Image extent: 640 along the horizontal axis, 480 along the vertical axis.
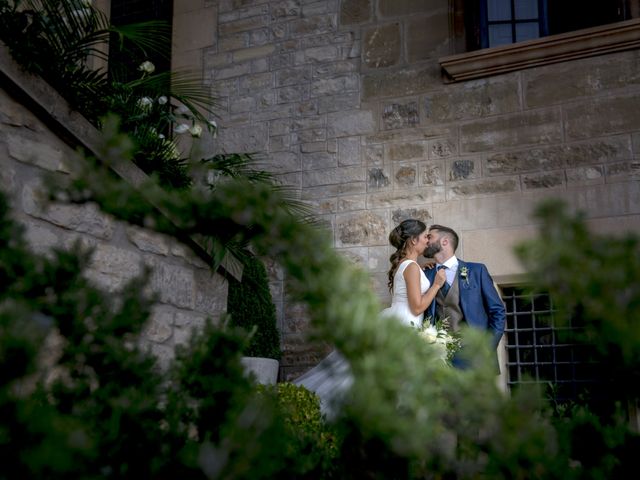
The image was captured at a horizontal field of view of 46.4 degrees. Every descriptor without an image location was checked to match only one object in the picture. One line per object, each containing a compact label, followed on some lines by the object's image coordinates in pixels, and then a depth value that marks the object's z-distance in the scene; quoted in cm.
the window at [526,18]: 598
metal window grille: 557
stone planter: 536
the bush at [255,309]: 591
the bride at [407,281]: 512
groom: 522
